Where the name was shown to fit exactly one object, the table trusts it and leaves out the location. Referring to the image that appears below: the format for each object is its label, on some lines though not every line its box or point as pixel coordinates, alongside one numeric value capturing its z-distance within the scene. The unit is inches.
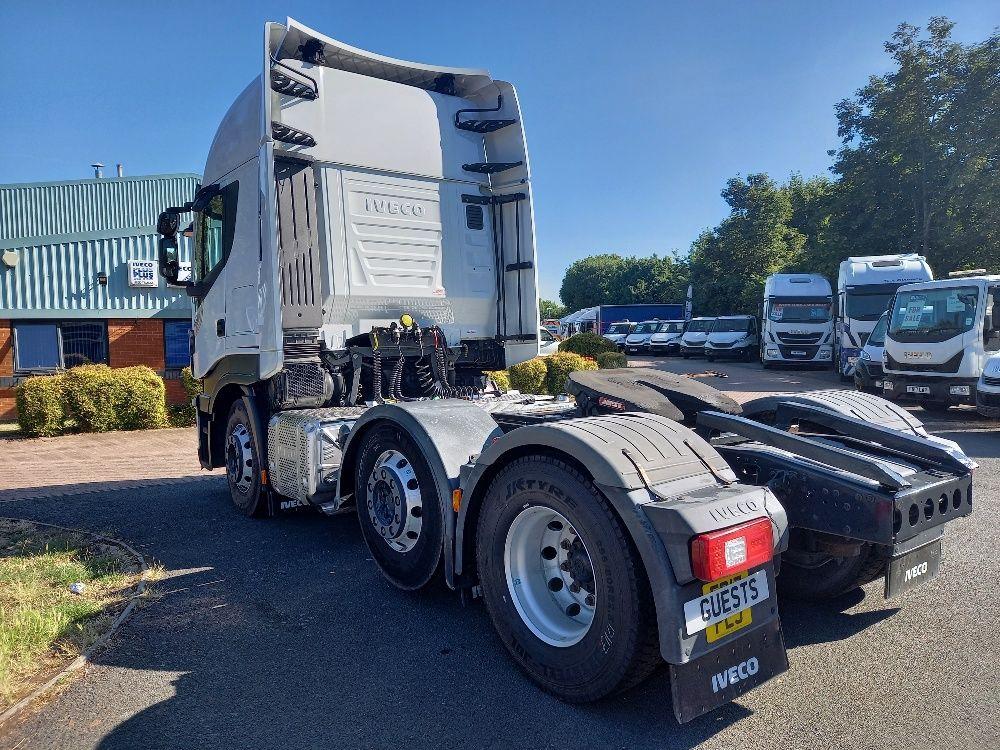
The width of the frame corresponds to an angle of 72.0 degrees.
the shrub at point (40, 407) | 478.9
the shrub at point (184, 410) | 525.0
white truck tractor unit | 107.3
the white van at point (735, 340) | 1184.8
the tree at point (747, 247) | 1540.4
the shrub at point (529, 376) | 579.2
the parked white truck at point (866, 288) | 729.6
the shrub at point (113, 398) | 488.7
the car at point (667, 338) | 1433.3
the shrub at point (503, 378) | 527.1
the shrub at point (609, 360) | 626.2
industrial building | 580.1
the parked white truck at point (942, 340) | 458.3
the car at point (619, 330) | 1679.6
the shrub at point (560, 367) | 585.6
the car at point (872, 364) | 524.7
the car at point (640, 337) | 1518.2
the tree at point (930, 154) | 990.4
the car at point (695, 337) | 1278.3
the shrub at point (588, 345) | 692.1
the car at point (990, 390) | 419.2
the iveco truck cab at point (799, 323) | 939.3
